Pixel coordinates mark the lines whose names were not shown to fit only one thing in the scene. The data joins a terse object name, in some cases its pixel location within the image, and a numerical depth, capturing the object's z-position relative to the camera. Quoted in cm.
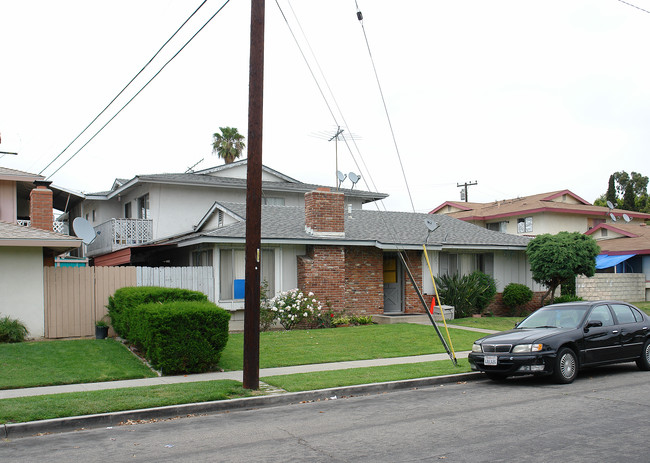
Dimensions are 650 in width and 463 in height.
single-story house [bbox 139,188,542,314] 1933
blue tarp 3397
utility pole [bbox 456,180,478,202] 6550
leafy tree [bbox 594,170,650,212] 5916
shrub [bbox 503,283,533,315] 2380
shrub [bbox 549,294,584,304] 2439
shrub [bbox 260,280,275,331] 1839
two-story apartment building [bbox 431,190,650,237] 4094
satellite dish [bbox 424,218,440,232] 1845
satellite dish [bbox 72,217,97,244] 2122
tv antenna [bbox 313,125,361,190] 2708
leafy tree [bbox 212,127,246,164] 4644
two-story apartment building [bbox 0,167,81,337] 1477
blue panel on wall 1911
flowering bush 1862
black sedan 1048
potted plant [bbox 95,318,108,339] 1591
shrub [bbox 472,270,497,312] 2288
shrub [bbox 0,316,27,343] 1448
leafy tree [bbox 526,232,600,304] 2264
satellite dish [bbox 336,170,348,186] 2611
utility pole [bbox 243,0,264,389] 1009
